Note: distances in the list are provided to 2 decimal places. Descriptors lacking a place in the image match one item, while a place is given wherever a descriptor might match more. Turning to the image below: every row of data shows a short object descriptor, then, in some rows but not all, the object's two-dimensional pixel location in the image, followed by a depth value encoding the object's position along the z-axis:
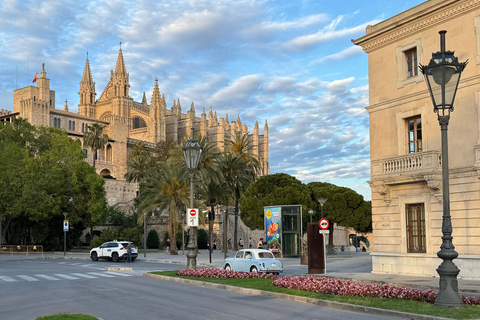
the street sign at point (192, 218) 22.40
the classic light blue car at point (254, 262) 21.94
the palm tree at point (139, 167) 74.88
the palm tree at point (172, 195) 43.69
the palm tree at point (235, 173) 51.12
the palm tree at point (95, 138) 81.94
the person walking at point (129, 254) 36.09
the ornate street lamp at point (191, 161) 21.75
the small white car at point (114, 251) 36.97
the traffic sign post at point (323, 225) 22.16
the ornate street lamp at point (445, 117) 11.68
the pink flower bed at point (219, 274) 19.98
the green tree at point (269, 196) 47.91
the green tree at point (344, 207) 52.00
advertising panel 38.06
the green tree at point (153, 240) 60.03
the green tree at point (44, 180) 48.34
